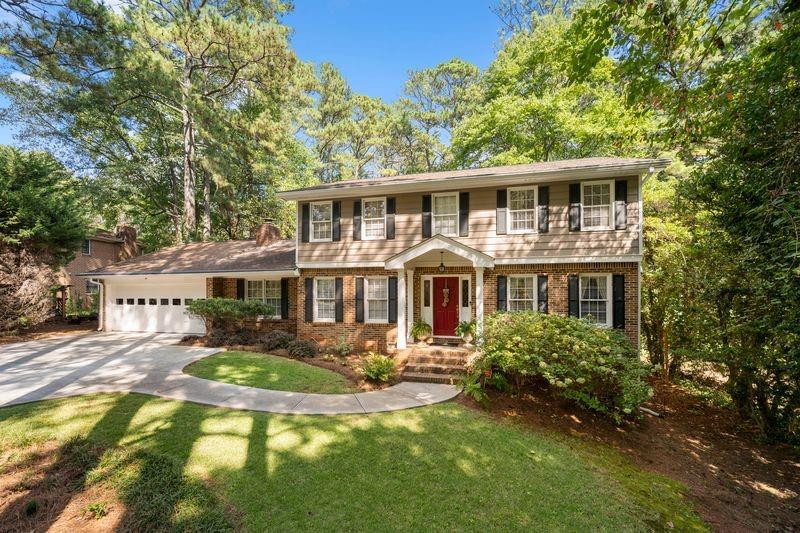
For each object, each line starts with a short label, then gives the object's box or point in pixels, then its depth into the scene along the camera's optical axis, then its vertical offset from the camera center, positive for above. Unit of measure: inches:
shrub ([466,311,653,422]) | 238.5 -66.5
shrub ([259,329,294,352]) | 430.3 -87.6
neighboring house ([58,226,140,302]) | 874.8 +36.5
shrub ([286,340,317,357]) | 405.4 -92.3
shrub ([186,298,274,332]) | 462.0 -54.2
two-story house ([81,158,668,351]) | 368.2 +18.2
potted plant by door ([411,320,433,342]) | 418.3 -73.3
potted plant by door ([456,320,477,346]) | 375.2 -66.3
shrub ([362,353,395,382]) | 315.4 -90.1
